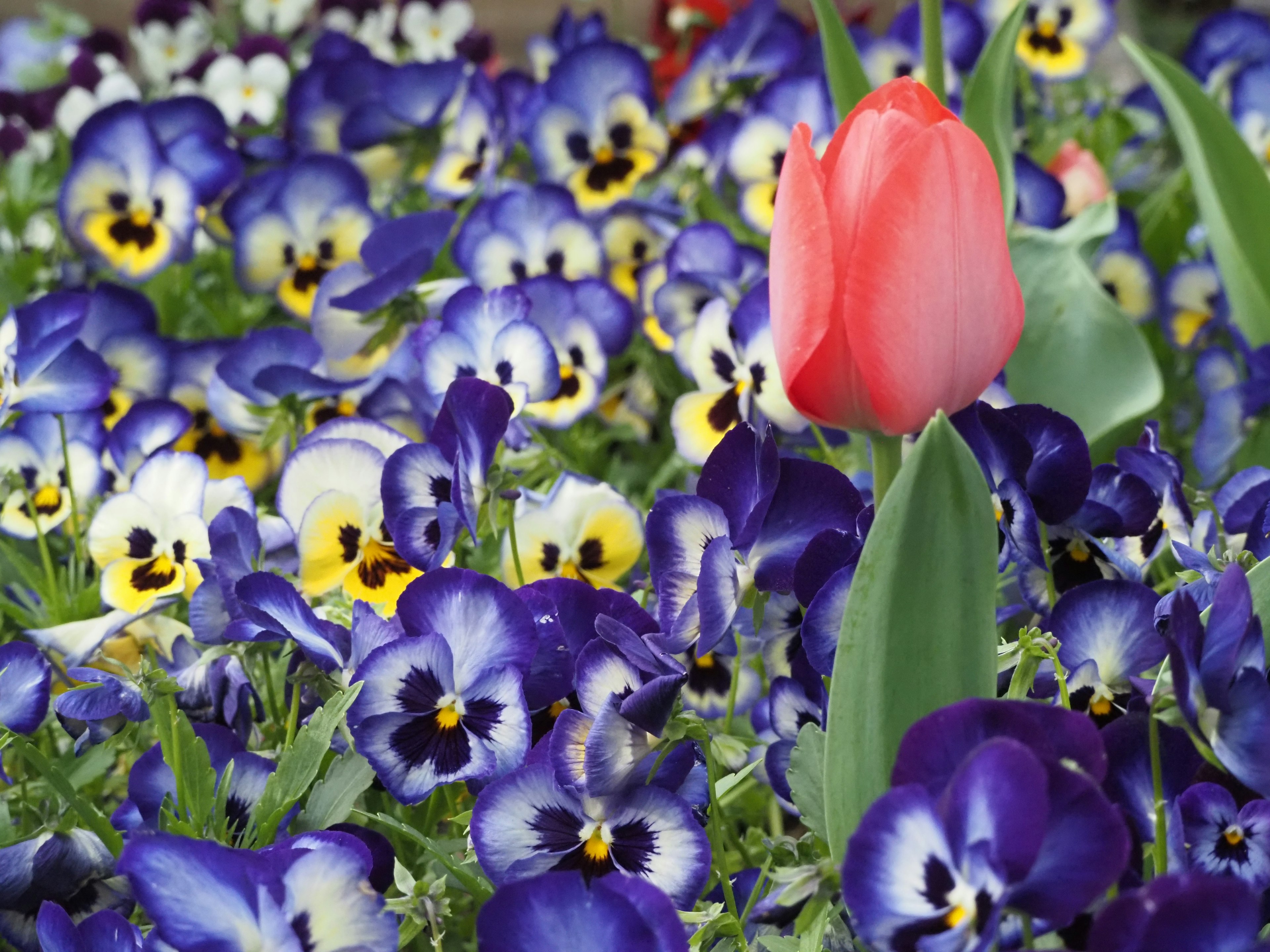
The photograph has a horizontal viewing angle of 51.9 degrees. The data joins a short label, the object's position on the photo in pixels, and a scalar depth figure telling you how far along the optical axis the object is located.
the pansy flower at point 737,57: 1.39
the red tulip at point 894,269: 0.42
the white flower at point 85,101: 1.66
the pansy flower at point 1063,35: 1.45
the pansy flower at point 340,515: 0.63
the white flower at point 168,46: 1.93
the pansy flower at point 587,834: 0.45
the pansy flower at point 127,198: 1.12
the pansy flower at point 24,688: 0.55
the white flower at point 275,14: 2.03
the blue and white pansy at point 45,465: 0.84
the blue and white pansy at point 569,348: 0.91
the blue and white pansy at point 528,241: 1.06
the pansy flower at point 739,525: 0.48
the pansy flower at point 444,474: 0.56
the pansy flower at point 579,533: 0.69
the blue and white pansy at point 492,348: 0.71
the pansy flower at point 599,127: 1.27
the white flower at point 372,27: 1.99
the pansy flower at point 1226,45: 1.46
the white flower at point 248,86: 1.71
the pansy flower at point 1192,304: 1.11
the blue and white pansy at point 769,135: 1.19
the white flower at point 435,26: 1.99
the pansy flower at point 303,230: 1.08
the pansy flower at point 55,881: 0.51
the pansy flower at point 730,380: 0.81
